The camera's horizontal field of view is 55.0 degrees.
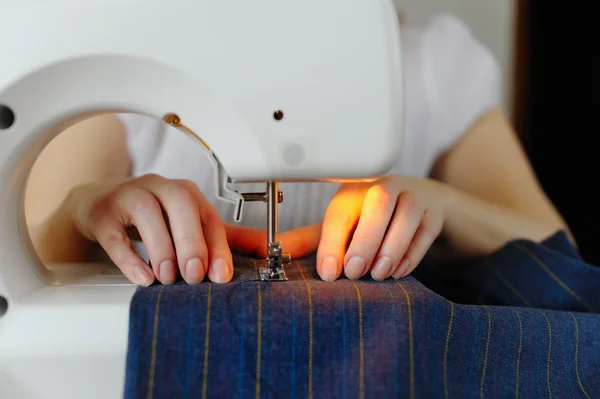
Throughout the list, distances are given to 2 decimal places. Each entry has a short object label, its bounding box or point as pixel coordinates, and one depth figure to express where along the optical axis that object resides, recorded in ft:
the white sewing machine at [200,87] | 1.59
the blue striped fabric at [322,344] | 1.53
